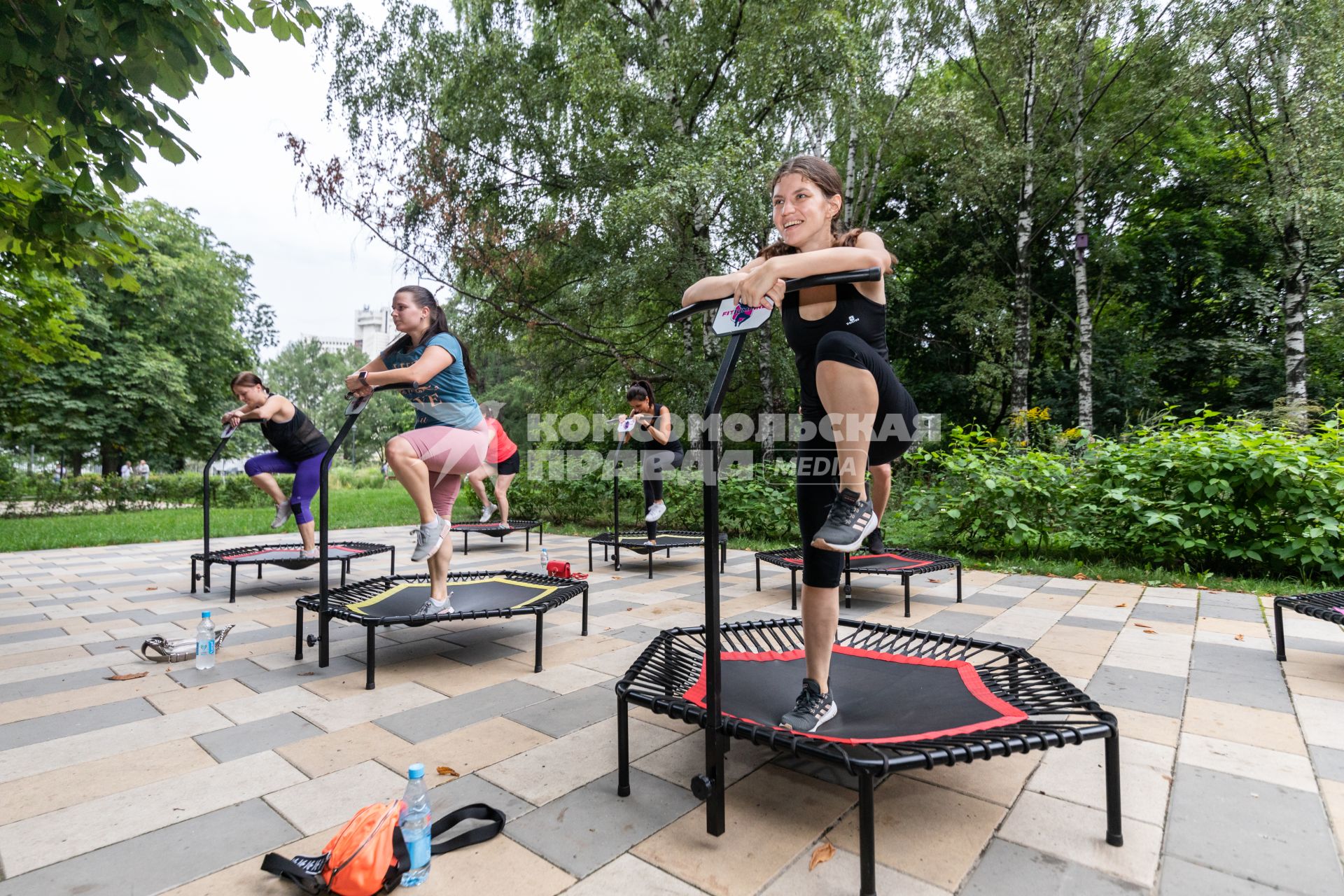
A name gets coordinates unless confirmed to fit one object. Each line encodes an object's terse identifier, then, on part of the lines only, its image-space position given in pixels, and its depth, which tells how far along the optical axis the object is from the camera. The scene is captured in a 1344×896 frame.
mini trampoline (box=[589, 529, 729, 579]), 5.05
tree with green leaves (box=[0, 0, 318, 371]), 2.40
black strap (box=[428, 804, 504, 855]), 1.30
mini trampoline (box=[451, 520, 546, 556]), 6.45
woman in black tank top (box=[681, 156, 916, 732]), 1.43
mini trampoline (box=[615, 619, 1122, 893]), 1.26
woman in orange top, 6.97
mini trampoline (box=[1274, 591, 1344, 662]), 2.27
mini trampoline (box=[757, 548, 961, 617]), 3.59
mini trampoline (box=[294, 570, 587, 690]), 2.51
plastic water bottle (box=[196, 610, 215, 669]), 2.59
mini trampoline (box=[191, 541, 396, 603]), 4.16
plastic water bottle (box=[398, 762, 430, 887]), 1.21
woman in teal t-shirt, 2.58
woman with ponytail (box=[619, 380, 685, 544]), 5.36
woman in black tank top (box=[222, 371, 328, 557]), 4.21
